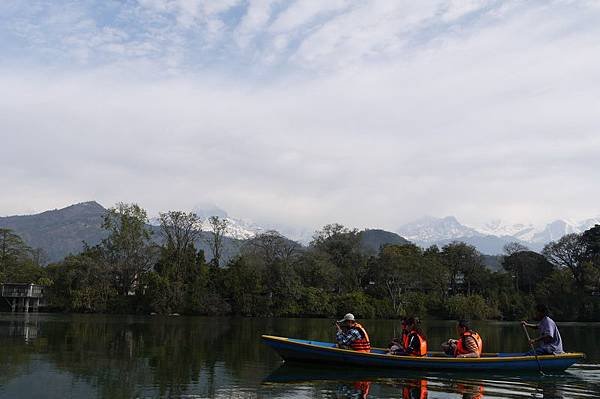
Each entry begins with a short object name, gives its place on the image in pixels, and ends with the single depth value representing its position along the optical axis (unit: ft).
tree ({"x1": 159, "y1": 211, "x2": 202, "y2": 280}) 244.22
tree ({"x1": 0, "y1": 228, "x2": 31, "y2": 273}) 245.65
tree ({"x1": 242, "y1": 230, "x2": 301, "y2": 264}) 280.10
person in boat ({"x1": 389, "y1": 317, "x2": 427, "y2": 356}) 69.31
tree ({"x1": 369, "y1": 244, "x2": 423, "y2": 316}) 260.27
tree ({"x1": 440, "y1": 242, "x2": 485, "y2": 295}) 291.79
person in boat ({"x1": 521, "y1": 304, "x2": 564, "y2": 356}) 70.64
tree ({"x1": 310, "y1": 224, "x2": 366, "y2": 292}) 280.51
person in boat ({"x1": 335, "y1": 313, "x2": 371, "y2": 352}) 70.44
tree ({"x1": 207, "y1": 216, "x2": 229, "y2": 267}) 268.00
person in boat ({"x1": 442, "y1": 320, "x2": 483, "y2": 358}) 70.03
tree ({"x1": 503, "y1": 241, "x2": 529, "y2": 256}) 340.28
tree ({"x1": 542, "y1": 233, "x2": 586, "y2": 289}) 287.07
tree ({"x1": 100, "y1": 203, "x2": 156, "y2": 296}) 236.22
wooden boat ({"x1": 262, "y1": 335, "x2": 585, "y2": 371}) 67.36
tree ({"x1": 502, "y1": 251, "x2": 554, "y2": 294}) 299.38
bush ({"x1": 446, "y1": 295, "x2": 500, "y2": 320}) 250.57
